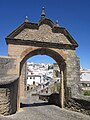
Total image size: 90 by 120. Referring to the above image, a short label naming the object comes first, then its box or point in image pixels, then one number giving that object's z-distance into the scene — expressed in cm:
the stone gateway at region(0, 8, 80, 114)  597
